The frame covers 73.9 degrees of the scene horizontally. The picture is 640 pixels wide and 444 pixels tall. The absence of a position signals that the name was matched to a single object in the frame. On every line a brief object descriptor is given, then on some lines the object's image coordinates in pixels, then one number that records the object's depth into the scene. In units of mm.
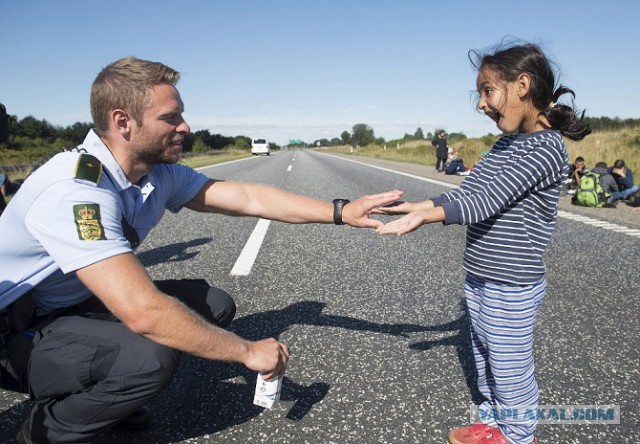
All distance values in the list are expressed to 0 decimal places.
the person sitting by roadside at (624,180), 9655
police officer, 1639
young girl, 1789
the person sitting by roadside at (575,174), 11293
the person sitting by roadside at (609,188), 9258
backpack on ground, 9039
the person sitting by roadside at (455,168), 17203
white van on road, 50625
